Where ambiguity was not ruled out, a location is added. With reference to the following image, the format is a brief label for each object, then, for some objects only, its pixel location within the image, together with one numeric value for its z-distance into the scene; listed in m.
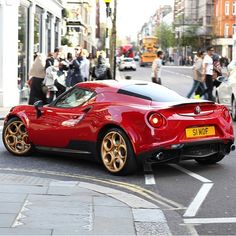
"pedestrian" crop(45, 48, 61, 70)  15.99
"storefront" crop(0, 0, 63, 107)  17.17
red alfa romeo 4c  7.52
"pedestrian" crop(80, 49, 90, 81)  19.65
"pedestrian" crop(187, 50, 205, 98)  18.56
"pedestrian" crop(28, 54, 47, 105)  15.80
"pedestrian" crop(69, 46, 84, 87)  19.38
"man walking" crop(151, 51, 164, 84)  19.86
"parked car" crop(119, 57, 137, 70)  63.41
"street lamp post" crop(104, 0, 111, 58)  25.28
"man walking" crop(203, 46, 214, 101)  18.20
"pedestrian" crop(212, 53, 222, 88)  19.61
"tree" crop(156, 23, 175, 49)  123.01
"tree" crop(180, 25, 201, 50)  103.62
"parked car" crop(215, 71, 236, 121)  14.49
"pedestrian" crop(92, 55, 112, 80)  19.20
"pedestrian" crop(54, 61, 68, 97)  16.90
